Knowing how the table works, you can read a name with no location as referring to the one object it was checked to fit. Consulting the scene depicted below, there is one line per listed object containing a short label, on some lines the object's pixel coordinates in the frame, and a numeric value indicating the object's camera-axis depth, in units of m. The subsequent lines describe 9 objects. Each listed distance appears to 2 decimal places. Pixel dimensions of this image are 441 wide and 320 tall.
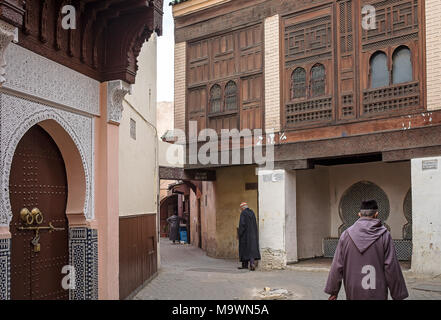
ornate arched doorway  5.28
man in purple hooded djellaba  4.83
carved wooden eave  5.34
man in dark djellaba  12.79
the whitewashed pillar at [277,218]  12.62
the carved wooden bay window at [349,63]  10.99
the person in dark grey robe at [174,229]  23.55
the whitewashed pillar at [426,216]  10.33
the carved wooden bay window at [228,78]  13.28
